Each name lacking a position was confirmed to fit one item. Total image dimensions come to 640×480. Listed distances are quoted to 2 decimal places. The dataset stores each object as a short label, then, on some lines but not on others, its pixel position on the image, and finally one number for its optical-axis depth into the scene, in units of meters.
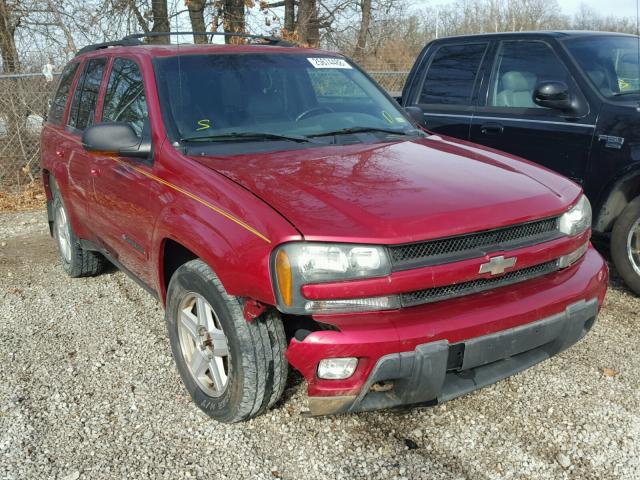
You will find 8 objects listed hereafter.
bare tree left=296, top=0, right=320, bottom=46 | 12.98
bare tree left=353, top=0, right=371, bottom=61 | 14.83
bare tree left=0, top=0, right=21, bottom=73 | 10.82
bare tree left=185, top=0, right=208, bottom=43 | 11.13
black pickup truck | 4.66
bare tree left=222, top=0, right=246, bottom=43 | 11.70
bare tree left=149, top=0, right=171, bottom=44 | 11.23
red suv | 2.50
